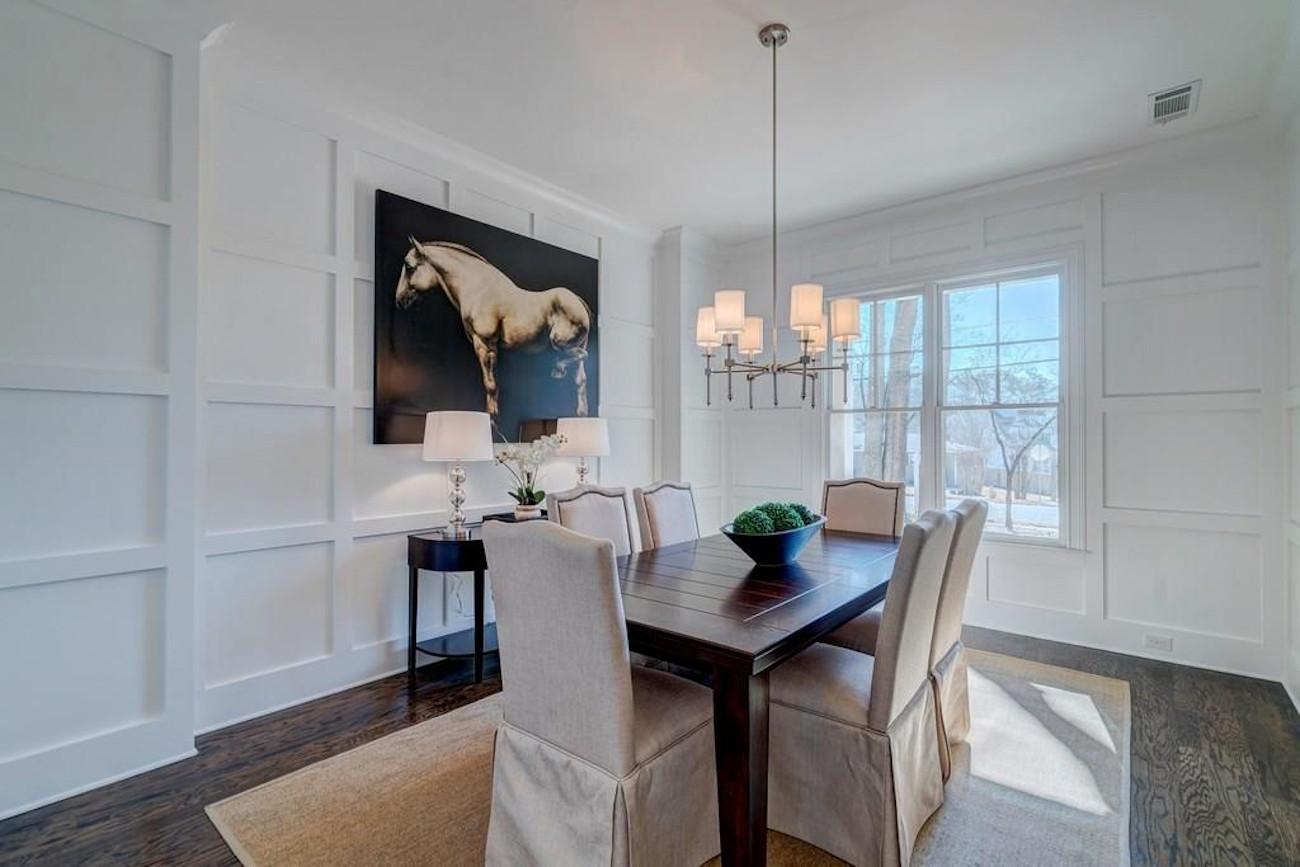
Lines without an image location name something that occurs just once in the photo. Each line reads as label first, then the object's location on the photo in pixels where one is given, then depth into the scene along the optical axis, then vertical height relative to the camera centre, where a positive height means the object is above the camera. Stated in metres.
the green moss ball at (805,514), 2.46 -0.31
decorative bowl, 2.28 -0.40
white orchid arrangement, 3.43 -0.12
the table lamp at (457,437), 3.00 +0.00
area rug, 1.84 -1.24
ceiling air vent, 2.87 +1.65
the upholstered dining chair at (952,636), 2.10 -0.78
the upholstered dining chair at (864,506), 3.21 -0.37
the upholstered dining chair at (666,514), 3.09 -0.40
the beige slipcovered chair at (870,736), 1.70 -0.89
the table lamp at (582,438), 3.71 +0.00
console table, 2.99 -0.62
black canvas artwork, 3.18 +0.67
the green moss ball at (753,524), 2.29 -0.32
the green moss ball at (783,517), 2.35 -0.31
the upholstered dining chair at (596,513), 2.69 -0.34
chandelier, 2.50 +0.50
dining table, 1.52 -0.52
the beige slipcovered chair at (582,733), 1.48 -0.79
